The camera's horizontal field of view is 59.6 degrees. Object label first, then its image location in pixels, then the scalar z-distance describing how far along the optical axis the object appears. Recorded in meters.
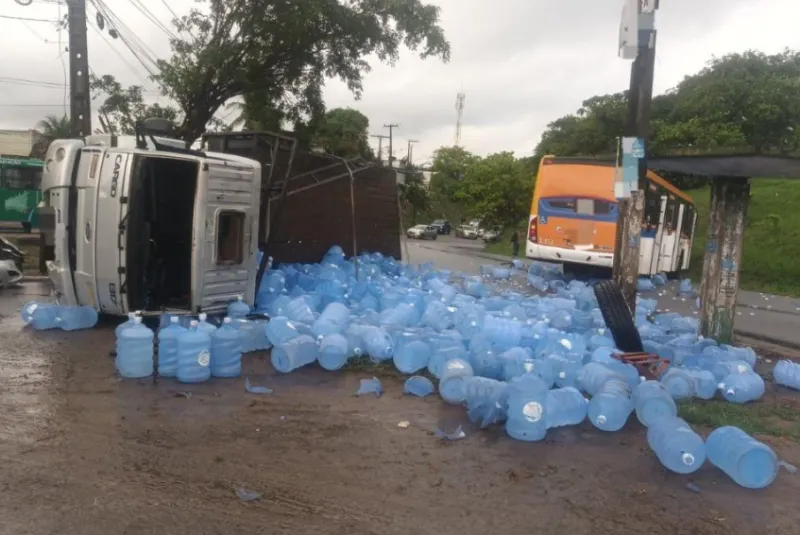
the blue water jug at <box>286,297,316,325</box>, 8.04
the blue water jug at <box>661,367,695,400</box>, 6.18
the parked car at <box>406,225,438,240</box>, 52.62
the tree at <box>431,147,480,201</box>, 70.31
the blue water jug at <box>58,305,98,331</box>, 8.09
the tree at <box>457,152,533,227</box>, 47.97
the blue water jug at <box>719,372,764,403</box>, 6.32
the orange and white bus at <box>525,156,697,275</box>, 16.80
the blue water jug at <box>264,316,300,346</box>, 7.22
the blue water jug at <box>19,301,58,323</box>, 8.30
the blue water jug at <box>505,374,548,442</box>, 5.03
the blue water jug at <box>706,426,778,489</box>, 4.30
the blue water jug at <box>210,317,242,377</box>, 6.40
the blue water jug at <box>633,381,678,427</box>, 5.21
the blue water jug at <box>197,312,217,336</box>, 6.43
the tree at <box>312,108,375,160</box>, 34.00
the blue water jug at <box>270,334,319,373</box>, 6.71
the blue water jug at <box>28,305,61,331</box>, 8.16
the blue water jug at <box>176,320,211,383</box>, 6.17
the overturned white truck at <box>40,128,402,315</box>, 7.62
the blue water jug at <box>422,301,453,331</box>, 8.01
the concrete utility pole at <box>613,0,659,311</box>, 7.06
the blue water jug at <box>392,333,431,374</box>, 6.85
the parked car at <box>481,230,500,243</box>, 46.94
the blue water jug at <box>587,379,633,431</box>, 5.30
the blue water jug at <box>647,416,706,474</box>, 4.46
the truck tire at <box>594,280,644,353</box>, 6.80
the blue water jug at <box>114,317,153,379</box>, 6.21
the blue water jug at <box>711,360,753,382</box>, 6.55
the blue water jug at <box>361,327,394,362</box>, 7.18
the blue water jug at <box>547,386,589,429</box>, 5.28
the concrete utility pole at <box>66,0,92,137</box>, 15.17
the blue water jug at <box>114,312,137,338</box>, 6.36
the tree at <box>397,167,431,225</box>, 54.32
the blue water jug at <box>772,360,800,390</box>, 6.94
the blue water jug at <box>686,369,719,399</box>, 6.33
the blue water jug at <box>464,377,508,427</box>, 5.29
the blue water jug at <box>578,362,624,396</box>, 5.75
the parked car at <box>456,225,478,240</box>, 60.47
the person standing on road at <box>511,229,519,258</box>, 28.02
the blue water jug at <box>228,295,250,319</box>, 8.20
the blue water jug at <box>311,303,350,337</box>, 7.44
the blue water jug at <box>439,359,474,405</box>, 5.82
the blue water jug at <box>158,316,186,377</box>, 6.28
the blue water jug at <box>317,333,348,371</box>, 6.81
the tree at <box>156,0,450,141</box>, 16.27
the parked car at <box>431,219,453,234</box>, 65.14
